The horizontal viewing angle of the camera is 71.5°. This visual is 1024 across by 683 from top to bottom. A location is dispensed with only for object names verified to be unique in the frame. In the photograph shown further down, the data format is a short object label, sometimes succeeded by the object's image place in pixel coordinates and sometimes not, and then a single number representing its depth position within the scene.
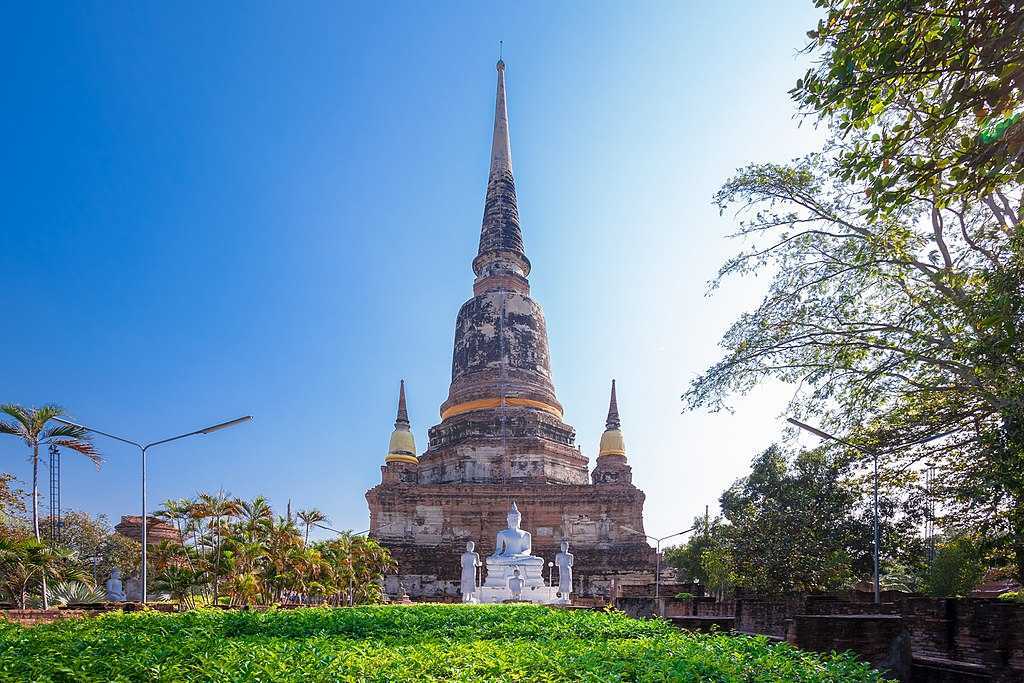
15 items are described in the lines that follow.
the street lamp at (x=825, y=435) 14.67
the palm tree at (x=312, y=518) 48.25
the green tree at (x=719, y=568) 31.40
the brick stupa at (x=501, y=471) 37.34
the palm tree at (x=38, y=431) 22.56
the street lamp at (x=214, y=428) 20.95
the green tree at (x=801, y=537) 27.94
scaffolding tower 35.75
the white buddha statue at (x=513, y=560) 29.12
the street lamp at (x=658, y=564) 33.09
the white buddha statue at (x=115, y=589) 24.58
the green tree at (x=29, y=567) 19.77
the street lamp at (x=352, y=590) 30.51
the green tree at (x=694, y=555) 43.88
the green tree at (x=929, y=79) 7.23
